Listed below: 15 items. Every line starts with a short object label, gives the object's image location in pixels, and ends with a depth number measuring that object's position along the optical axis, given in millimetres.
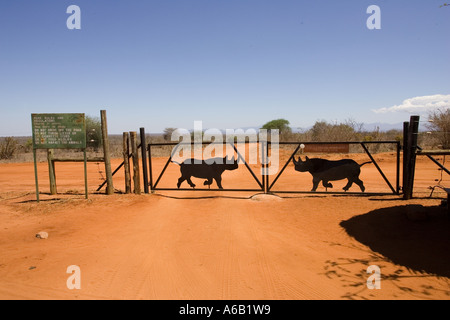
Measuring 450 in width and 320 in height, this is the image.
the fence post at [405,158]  8391
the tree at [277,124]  54000
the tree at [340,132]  25016
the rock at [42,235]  6219
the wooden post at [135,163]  10148
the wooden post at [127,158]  10206
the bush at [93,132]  33819
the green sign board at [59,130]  9289
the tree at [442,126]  20625
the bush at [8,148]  26359
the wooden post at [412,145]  8266
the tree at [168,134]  51803
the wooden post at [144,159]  10159
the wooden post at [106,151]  9727
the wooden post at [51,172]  10034
